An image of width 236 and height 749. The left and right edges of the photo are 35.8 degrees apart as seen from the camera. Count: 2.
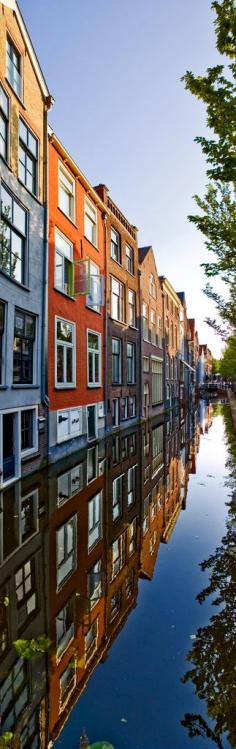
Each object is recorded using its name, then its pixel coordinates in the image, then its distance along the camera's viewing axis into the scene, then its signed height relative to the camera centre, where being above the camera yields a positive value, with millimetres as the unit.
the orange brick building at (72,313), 13430 +3019
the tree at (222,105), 6297 +5281
